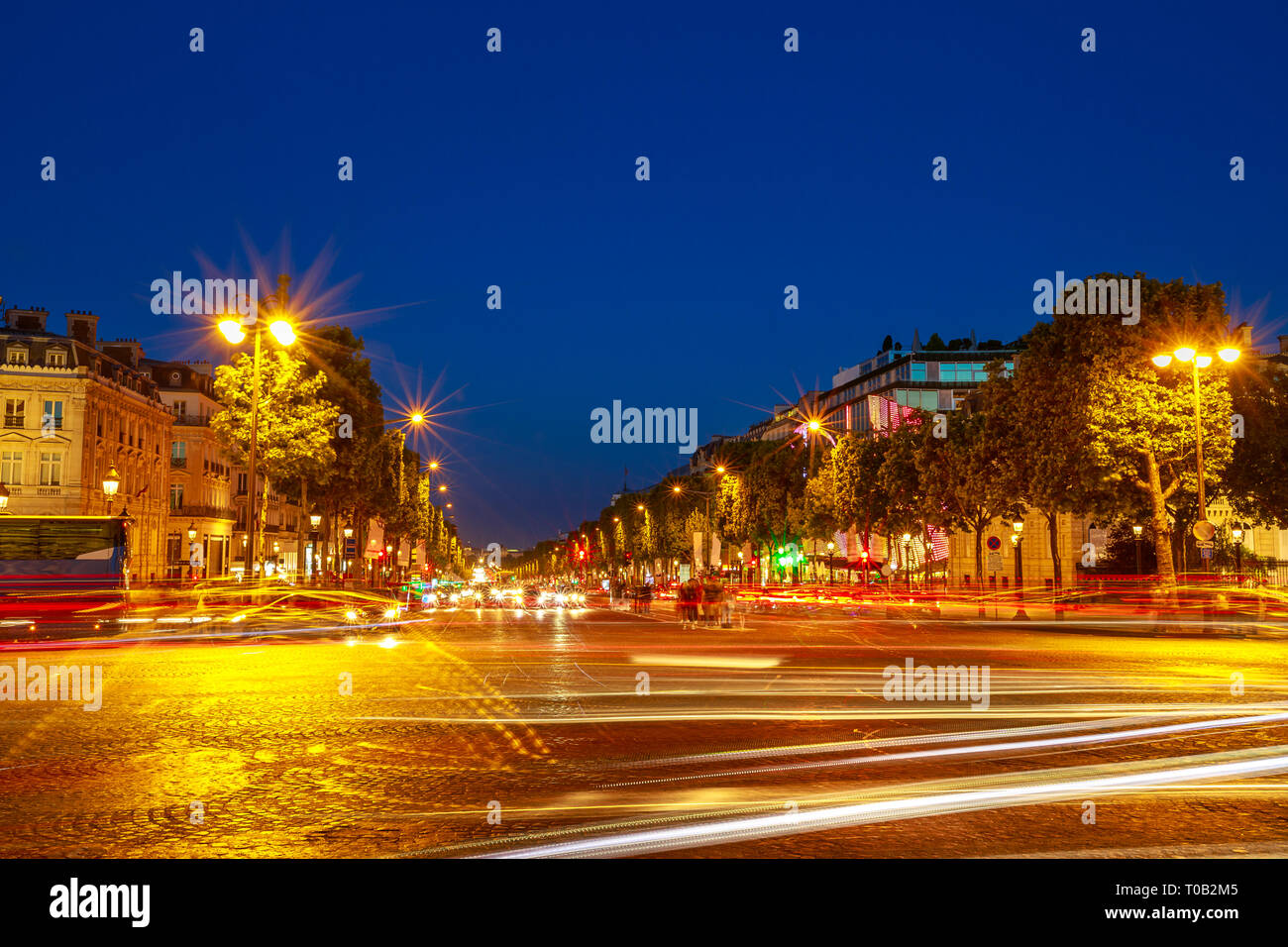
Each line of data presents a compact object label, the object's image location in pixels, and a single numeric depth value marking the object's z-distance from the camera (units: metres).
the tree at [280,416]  45.69
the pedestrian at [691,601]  37.44
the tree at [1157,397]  39.41
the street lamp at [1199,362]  32.31
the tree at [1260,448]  46.97
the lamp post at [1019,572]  44.38
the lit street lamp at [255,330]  26.47
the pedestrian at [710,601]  37.41
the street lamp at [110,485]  35.91
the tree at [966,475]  50.62
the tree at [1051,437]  42.47
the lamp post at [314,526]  48.37
